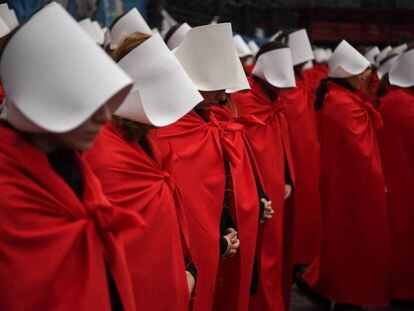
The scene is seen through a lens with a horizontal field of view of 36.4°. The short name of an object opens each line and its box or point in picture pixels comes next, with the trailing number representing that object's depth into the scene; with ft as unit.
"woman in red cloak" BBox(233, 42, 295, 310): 13.20
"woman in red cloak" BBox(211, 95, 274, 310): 10.57
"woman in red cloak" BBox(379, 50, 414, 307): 16.29
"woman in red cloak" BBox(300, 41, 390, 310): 15.40
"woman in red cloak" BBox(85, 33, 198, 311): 7.00
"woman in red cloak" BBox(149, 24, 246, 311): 9.41
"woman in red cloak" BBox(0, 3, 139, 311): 5.18
